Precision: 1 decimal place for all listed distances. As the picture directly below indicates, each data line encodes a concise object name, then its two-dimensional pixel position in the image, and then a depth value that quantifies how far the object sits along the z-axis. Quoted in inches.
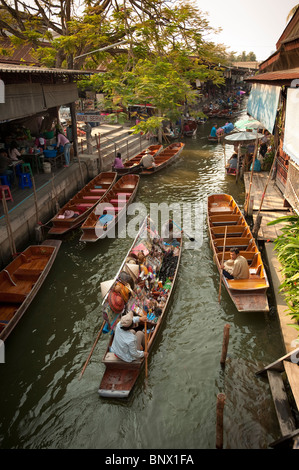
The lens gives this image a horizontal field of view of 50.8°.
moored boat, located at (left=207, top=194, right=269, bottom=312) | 344.2
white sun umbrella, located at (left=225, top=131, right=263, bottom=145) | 677.6
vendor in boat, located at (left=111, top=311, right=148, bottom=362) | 269.1
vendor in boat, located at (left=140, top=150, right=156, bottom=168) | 828.0
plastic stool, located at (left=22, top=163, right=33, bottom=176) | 594.9
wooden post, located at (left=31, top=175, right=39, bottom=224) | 485.8
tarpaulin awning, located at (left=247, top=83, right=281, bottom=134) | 510.3
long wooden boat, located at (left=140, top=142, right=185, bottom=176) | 832.9
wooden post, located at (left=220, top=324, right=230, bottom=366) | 264.5
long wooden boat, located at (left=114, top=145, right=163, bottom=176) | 806.5
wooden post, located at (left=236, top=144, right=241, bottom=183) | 768.0
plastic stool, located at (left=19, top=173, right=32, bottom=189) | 580.1
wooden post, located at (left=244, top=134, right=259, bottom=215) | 555.7
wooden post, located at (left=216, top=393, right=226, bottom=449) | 198.8
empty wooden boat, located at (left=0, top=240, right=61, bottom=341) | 340.5
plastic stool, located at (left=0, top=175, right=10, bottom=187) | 541.2
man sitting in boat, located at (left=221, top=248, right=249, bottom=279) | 368.8
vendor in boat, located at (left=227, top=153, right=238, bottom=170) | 805.9
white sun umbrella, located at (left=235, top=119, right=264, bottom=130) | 737.8
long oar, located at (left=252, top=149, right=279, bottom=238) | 451.5
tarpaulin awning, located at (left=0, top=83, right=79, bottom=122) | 443.2
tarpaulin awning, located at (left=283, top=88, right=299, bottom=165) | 336.2
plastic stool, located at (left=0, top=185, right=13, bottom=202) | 498.7
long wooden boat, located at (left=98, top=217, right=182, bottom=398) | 267.0
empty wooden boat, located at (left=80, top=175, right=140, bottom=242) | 500.1
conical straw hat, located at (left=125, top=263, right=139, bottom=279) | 354.3
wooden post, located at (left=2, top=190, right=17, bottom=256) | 413.6
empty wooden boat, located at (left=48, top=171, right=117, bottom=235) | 521.0
